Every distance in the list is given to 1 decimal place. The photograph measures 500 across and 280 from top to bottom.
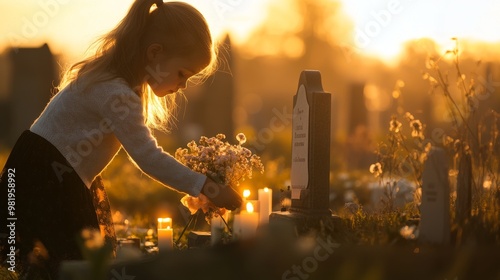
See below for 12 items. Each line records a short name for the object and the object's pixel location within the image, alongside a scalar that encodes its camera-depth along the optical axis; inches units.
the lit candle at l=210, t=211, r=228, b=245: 199.2
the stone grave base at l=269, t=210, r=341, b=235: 187.5
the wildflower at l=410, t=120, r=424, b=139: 219.3
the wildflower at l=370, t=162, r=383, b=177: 228.5
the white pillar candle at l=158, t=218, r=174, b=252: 195.6
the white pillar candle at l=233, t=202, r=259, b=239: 174.8
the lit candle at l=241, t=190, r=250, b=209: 206.7
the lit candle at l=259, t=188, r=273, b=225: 225.9
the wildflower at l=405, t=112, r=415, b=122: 222.3
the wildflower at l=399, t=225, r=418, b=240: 166.9
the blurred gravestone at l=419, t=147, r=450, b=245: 163.9
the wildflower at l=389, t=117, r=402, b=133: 231.9
